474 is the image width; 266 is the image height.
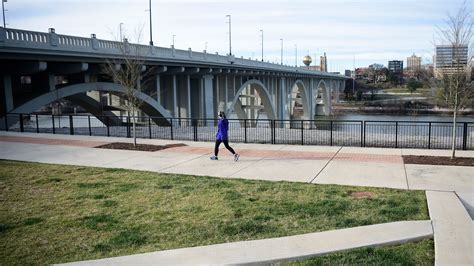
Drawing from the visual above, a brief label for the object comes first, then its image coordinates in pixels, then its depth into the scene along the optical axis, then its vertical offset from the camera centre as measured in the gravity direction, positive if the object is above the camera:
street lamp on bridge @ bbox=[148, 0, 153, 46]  32.00 +4.65
